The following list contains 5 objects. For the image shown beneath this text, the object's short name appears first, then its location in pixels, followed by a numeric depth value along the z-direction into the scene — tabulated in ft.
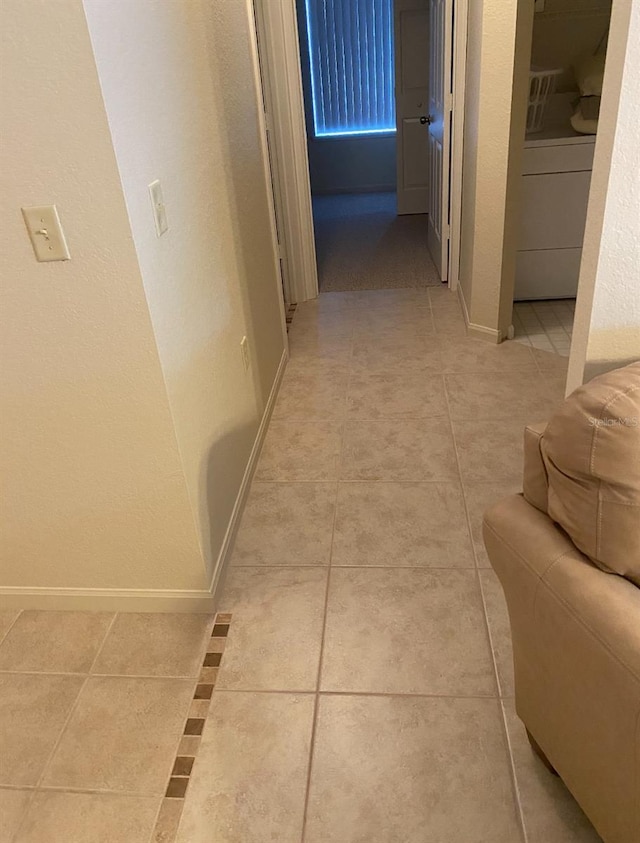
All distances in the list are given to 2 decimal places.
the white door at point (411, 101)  16.53
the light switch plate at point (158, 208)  4.89
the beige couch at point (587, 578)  3.06
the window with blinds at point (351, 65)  19.93
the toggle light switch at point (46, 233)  4.34
